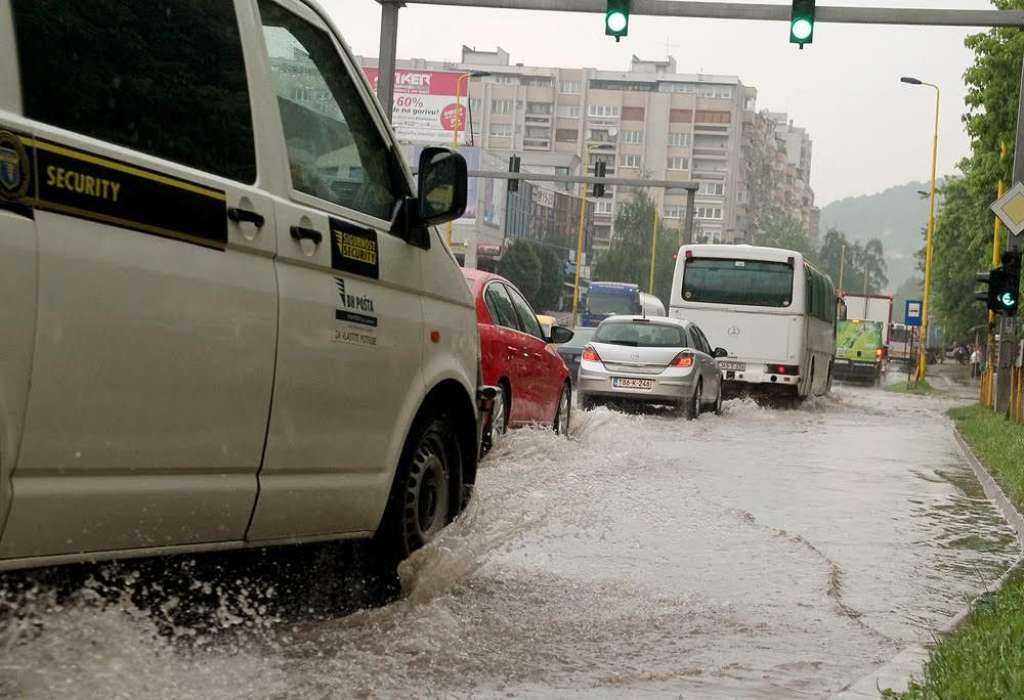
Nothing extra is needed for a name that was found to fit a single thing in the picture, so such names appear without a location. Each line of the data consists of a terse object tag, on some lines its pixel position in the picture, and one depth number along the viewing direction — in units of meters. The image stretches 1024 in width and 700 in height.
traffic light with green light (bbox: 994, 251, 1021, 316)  21.39
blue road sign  62.69
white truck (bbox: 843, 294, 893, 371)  65.38
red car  13.30
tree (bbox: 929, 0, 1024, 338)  35.62
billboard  86.81
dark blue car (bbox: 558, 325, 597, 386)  32.94
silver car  22.62
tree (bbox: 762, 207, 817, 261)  173.88
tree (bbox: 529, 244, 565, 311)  115.06
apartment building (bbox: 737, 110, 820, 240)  181.88
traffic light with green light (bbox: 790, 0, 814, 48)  19.11
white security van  3.80
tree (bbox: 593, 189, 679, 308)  136.88
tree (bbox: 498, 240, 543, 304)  108.25
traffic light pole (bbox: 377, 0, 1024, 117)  19.14
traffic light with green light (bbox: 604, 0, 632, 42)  19.05
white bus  29.23
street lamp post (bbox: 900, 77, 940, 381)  57.63
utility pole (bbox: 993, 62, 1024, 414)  23.39
